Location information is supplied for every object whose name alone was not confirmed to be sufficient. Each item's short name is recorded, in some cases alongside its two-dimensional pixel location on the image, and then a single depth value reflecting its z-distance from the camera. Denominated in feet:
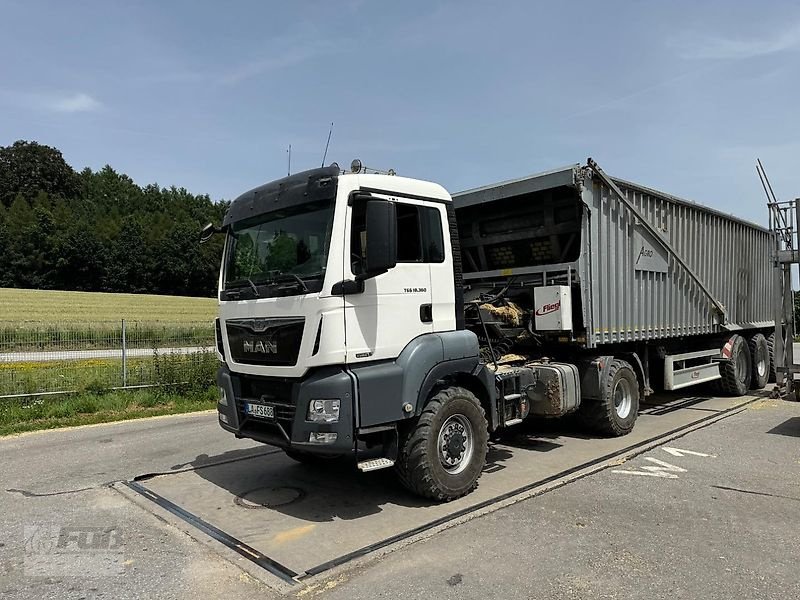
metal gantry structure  29.09
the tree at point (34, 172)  327.67
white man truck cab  15.83
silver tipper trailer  24.13
